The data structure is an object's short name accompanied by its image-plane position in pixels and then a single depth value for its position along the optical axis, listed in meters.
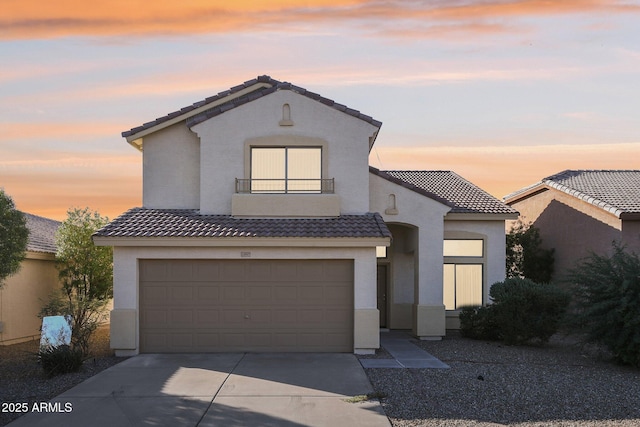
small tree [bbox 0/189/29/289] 18.09
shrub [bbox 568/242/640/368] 15.86
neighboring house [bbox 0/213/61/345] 20.61
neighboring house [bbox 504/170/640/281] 24.08
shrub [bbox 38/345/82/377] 14.81
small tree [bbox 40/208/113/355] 24.47
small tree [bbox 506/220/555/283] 28.47
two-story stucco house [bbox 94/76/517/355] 17.73
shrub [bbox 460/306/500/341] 20.77
